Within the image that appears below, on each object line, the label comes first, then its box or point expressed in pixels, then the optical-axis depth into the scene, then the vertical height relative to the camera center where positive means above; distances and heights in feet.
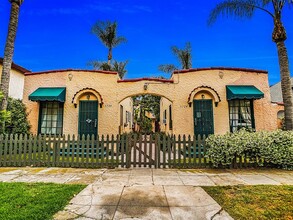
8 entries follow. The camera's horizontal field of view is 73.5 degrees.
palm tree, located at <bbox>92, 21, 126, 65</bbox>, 67.51 +34.21
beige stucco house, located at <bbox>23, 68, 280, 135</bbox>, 36.65 +5.76
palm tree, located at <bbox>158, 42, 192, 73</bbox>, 70.69 +26.81
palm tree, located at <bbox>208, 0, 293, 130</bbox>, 29.32 +17.87
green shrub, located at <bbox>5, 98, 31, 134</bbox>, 34.71 +2.28
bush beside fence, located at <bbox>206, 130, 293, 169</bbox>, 24.50 -2.27
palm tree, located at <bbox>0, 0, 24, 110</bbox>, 30.07 +13.72
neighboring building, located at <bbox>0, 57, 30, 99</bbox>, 47.69 +12.84
